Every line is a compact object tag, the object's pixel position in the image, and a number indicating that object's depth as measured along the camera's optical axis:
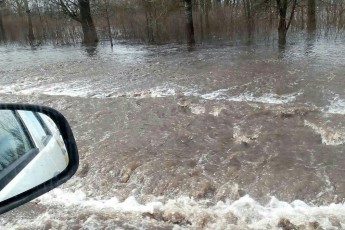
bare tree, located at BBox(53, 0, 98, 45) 25.92
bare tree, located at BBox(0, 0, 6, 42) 33.91
